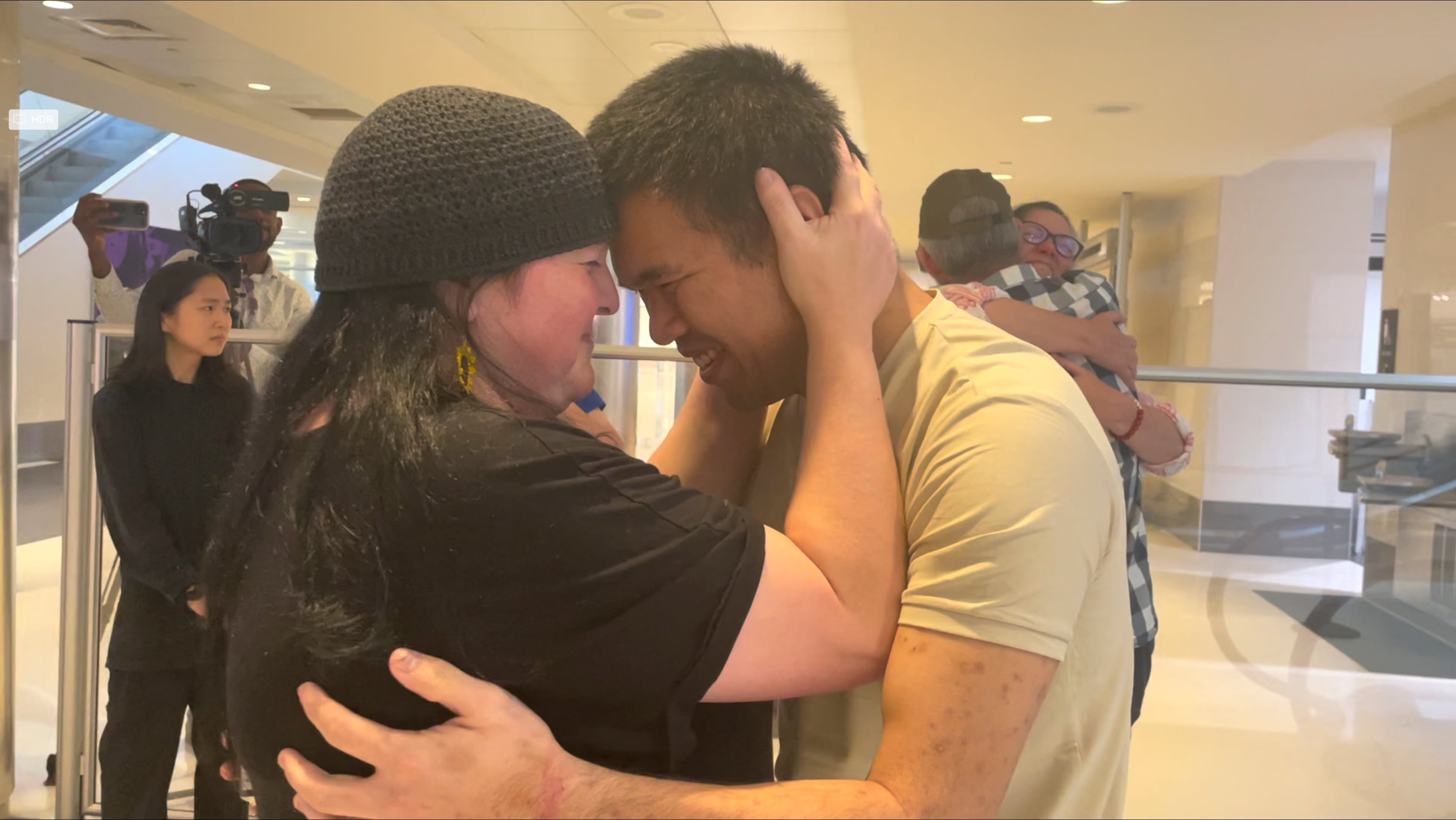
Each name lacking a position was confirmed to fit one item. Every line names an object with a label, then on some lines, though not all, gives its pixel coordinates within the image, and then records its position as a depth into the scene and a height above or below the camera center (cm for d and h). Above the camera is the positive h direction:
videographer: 280 +14
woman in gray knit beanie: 70 -12
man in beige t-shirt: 75 -14
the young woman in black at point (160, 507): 247 -45
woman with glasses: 221 +29
